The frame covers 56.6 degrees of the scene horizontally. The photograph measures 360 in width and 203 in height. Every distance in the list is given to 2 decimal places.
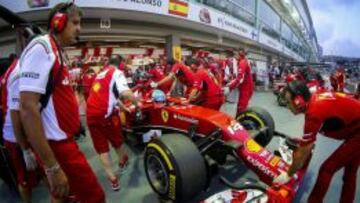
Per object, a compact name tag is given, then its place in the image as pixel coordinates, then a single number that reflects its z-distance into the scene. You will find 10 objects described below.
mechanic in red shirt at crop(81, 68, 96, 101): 8.72
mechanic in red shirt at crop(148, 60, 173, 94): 8.49
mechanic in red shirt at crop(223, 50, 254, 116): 6.47
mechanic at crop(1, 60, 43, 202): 2.90
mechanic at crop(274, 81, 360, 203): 2.66
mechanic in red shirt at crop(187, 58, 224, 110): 5.48
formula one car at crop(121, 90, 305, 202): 3.14
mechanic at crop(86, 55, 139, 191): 3.90
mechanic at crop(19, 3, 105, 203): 1.72
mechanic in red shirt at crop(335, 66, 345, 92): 11.33
